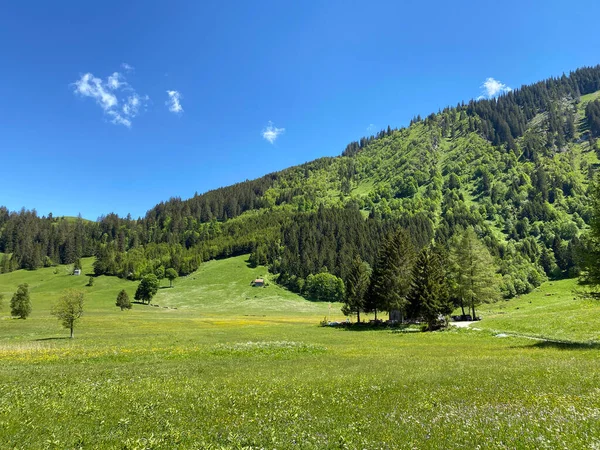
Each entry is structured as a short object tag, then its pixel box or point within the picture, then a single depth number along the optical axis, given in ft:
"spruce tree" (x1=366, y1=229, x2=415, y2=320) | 214.90
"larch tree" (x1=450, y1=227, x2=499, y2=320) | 217.15
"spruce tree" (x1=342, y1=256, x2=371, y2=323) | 240.32
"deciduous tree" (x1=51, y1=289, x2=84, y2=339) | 175.63
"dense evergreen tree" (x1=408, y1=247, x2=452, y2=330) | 178.09
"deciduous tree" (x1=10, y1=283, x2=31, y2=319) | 266.57
